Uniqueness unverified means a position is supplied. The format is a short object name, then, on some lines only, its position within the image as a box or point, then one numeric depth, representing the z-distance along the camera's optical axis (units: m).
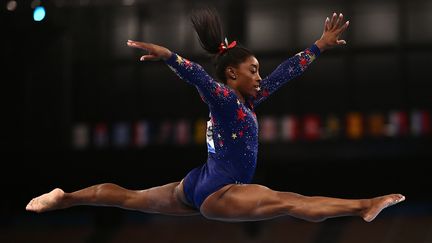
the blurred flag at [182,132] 17.52
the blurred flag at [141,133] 17.55
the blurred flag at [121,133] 17.59
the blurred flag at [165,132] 17.48
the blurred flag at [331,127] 16.69
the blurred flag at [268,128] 16.86
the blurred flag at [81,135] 17.66
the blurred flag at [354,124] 16.52
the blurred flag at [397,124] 16.41
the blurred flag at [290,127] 16.94
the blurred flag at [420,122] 16.25
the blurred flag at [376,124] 16.69
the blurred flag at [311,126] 16.84
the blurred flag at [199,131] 17.12
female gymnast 6.46
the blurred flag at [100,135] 17.81
